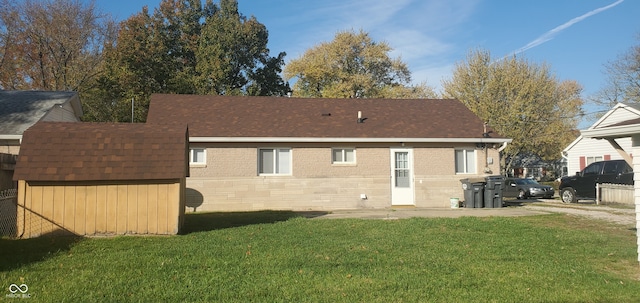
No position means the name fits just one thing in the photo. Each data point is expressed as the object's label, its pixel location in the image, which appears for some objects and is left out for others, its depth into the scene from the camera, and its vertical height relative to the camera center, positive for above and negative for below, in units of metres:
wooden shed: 9.48 -0.21
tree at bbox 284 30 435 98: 42.28 +9.88
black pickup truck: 18.86 -0.38
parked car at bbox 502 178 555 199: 24.41 -1.03
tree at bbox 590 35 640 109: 34.16 +6.42
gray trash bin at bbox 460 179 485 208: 16.33 -0.81
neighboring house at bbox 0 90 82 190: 15.48 +2.54
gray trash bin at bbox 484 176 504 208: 16.22 -0.78
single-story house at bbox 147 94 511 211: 16.45 +0.52
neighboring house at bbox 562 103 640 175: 27.64 +1.44
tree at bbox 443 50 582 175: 34.97 +5.77
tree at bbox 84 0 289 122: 31.67 +8.81
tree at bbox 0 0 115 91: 33.41 +9.42
